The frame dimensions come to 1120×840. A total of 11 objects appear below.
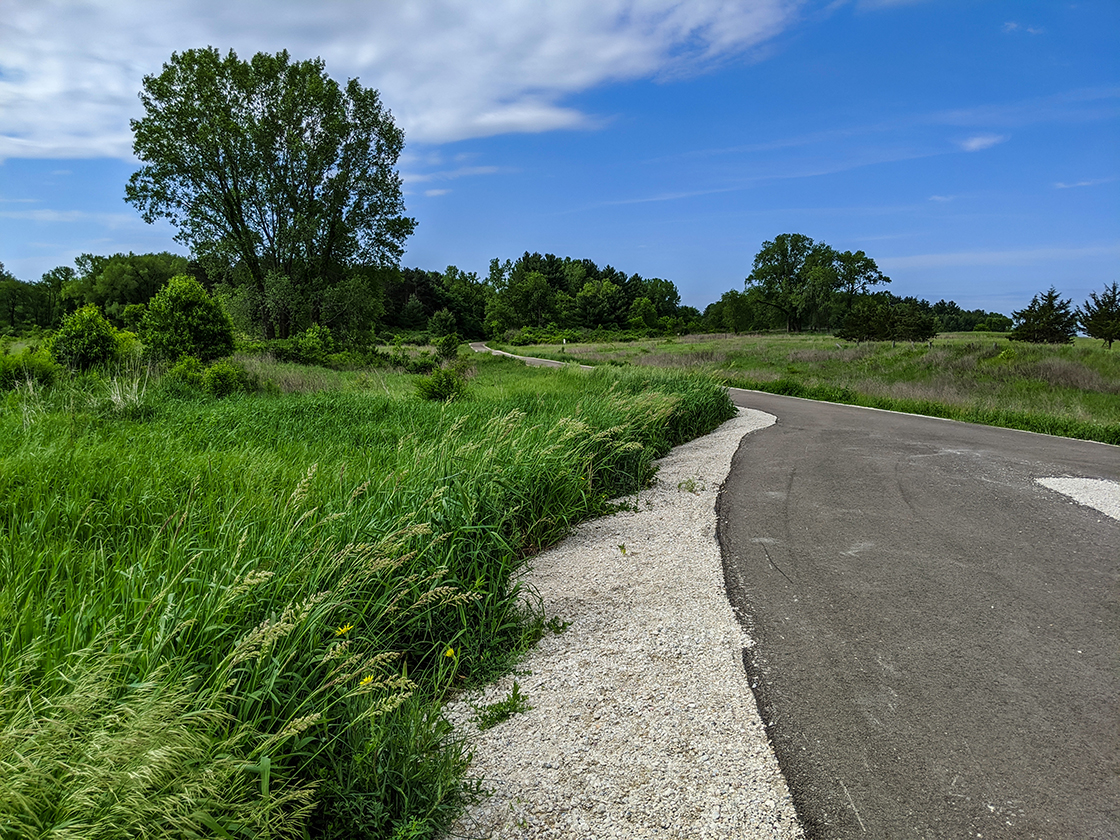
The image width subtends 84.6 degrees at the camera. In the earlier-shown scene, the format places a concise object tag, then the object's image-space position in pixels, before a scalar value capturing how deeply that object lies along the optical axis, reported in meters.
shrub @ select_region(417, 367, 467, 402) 13.50
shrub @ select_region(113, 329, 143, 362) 15.31
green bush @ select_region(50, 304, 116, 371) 14.07
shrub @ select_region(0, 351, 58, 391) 10.96
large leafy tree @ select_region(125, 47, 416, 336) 28.20
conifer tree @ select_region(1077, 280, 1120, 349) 37.44
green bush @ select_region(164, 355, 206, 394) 12.93
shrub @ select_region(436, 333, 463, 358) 33.19
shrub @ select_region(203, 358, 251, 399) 13.05
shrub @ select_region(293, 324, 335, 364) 25.97
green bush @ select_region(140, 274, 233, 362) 17.86
